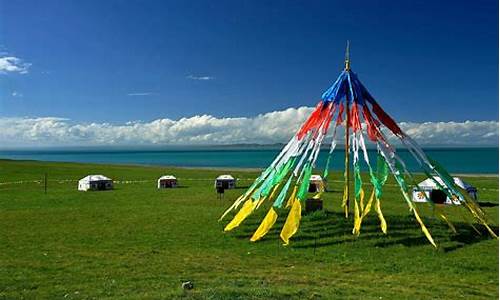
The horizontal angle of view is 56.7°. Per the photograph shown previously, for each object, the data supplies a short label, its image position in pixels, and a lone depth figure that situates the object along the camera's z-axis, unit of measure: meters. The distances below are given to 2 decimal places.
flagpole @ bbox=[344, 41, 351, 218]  23.14
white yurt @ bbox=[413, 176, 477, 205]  35.94
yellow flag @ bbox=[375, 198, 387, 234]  19.41
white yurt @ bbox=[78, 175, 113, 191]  45.25
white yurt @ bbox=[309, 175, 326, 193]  42.88
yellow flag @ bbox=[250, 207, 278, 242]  20.00
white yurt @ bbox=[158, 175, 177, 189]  47.62
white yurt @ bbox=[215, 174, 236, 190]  46.73
